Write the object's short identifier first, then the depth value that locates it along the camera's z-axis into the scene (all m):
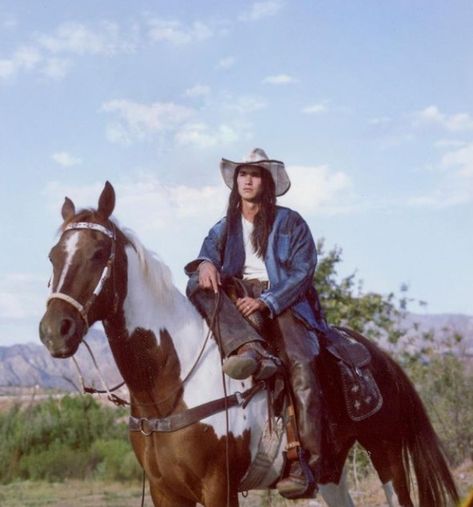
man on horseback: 5.29
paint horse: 4.86
